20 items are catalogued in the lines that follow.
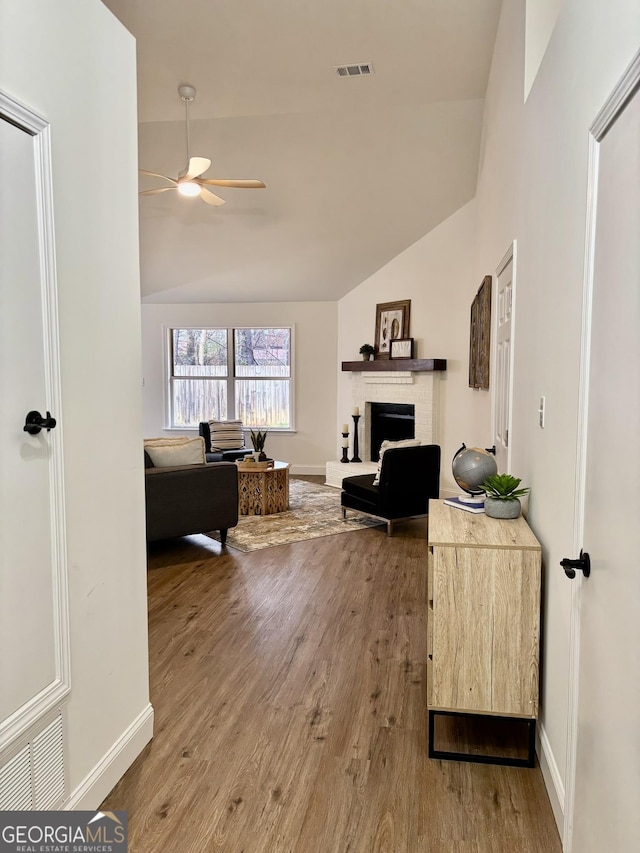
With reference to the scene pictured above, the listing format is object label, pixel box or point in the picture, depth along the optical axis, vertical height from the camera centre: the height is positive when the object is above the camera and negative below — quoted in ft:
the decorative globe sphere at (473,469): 8.43 -1.17
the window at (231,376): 27.89 +0.45
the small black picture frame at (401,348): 23.35 +1.50
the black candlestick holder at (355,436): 25.55 -2.15
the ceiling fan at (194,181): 14.02 +4.98
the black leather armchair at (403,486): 16.96 -2.89
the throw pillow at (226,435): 25.40 -2.10
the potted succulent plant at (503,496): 7.91 -1.45
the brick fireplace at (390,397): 22.63 -0.46
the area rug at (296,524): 16.70 -4.19
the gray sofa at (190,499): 14.44 -2.82
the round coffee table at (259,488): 19.36 -3.30
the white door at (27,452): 4.78 -0.55
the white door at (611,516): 3.95 -0.96
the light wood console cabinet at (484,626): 6.92 -2.78
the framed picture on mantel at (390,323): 23.73 +2.53
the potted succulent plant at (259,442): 20.58 -1.92
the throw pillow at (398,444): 17.99 -1.74
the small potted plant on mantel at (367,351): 24.84 +1.43
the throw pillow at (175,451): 15.21 -1.66
